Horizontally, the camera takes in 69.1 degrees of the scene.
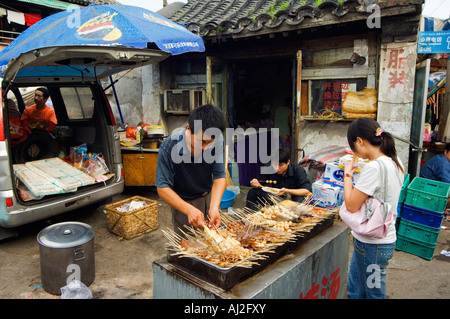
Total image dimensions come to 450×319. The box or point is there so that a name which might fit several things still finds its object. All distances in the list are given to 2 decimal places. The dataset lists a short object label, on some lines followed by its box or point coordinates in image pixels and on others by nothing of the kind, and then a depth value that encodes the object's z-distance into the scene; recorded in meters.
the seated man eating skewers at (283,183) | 4.82
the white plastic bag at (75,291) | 3.29
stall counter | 2.31
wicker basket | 5.13
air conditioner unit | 8.41
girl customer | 2.66
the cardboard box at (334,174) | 5.27
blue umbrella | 4.57
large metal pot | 3.66
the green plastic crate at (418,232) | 4.54
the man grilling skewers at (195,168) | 2.69
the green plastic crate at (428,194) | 4.50
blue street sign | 5.54
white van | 4.34
